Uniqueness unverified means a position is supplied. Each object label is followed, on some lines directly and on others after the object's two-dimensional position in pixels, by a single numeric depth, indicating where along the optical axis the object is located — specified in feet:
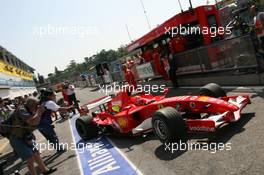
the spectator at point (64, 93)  53.19
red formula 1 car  19.26
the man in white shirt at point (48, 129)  28.71
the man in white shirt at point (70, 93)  52.60
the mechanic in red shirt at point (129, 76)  56.14
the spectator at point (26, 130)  20.45
